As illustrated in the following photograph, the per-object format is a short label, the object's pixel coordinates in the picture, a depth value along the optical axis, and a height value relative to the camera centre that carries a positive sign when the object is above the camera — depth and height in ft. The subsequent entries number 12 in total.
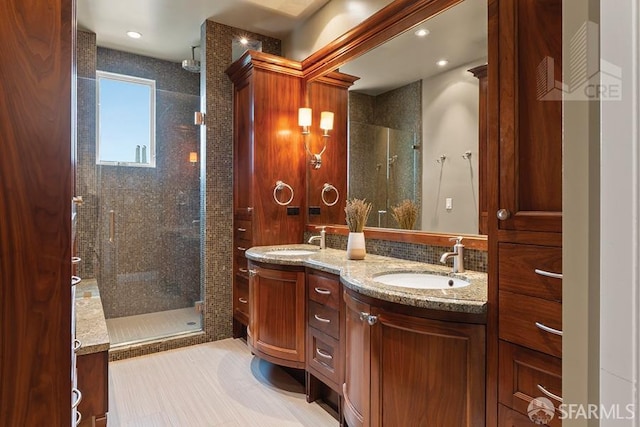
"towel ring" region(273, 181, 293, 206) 10.18 +0.69
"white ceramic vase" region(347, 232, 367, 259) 7.43 -0.73
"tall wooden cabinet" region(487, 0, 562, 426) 3.55 +0.06
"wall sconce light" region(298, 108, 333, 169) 9.61 +2.44
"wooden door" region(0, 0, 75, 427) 2.80 +0.00
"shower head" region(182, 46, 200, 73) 12.47 +5.21
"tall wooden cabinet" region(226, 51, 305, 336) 9.91 +1.58
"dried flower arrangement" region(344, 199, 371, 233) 7.59 -0.08
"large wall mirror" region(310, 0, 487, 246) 6.09 +1.87
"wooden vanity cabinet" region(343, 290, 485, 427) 4.12 -1.95
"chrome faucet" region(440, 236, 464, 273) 5.76 -0.75
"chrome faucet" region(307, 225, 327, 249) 9.28 -0.71
